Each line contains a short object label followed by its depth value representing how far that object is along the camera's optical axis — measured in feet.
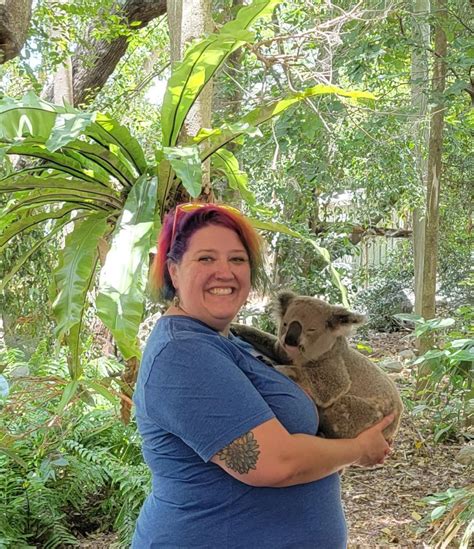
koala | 6.38
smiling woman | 4.40
